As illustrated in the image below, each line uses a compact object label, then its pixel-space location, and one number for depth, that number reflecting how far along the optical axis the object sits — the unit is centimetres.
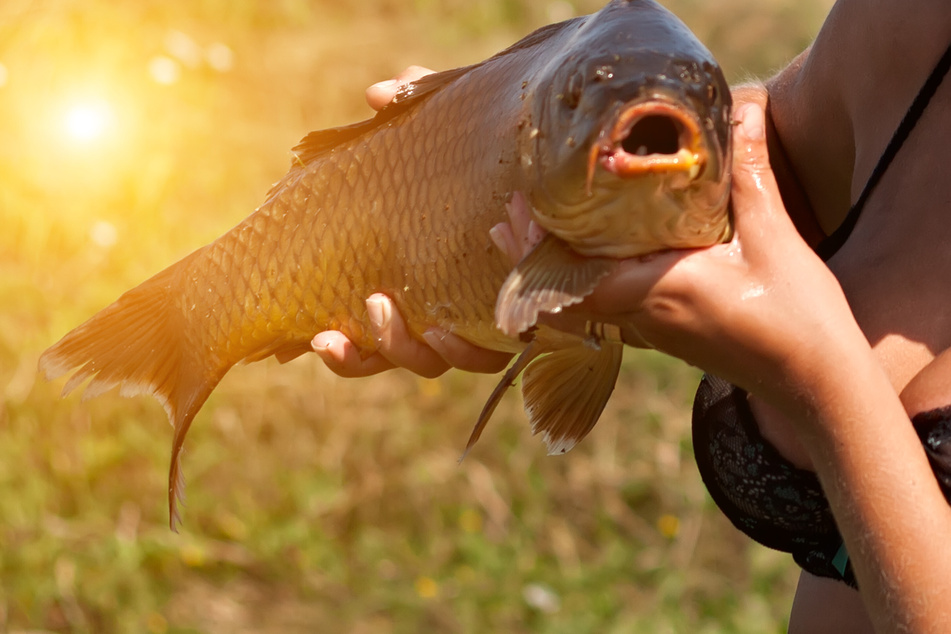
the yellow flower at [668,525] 402
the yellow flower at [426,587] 380
